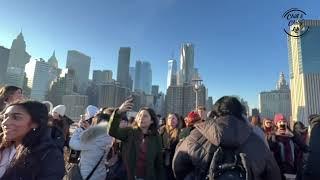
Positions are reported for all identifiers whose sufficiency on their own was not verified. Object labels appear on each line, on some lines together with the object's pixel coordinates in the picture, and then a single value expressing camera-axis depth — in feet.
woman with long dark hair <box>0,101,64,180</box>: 4.49
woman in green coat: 8.13
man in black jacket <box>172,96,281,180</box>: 5.21
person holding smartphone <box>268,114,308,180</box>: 11.36
